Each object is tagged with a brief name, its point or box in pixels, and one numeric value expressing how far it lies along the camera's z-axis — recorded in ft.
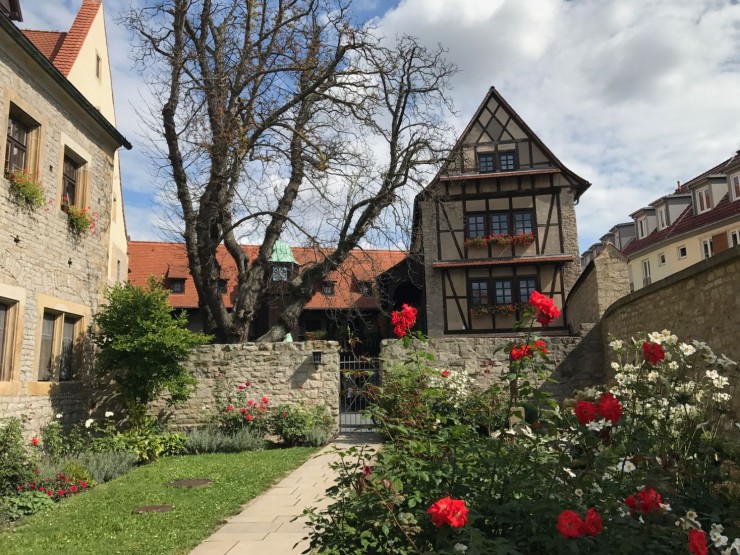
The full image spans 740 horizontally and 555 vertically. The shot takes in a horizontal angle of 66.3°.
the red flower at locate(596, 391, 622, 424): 8.16
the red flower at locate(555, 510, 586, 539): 6.92
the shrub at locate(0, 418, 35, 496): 21.76
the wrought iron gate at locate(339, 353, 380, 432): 40.96
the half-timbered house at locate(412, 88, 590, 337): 63.21
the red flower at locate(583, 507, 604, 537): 6.99
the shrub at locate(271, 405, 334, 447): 36.47
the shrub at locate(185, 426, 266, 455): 34.83
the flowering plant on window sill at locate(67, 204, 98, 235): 33.04
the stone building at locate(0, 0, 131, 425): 27.48
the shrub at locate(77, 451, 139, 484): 26.61
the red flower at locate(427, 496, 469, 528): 7.42
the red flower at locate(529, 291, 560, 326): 9.72
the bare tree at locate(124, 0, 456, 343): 42.19
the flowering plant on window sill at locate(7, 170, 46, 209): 27.68
